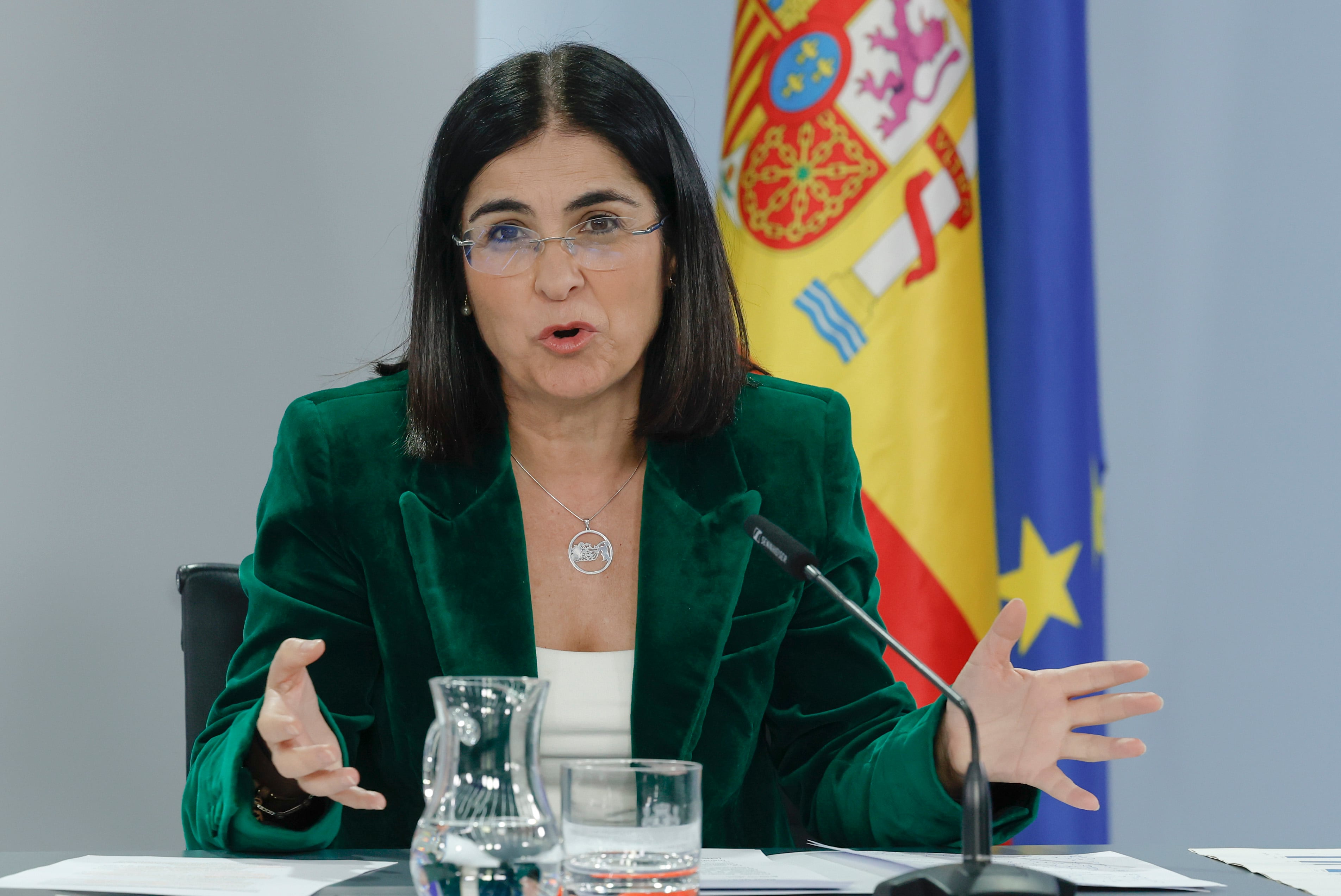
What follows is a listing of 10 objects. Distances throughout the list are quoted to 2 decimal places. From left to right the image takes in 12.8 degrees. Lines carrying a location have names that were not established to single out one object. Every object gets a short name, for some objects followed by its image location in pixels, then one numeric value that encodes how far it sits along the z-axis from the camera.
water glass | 3.47
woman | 3.79
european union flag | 4.14
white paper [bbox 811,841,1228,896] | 3.56
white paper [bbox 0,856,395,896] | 3.53
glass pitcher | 3.30
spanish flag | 4.15
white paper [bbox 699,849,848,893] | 3.54
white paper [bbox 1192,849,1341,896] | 3.57
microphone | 3.47
